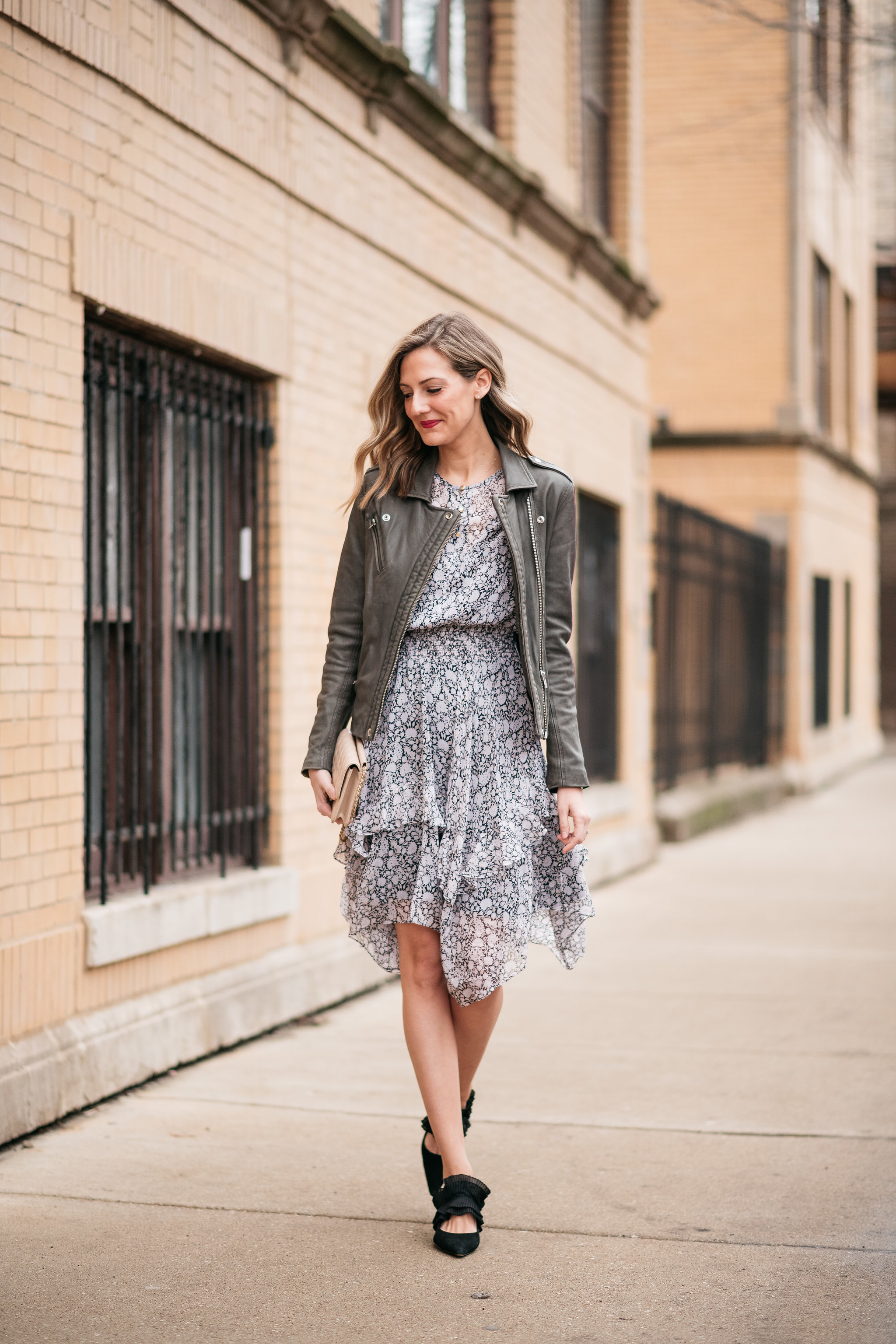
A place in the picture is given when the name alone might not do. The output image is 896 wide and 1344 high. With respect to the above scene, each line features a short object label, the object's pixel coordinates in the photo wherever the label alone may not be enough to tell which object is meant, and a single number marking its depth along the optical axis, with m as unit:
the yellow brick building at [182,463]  4.81
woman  3.78
